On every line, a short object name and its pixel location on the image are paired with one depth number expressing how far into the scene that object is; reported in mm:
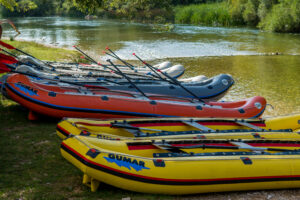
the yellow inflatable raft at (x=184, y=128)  4918
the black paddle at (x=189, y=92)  6738
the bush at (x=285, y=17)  23188
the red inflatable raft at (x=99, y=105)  6172
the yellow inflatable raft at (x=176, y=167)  3787
